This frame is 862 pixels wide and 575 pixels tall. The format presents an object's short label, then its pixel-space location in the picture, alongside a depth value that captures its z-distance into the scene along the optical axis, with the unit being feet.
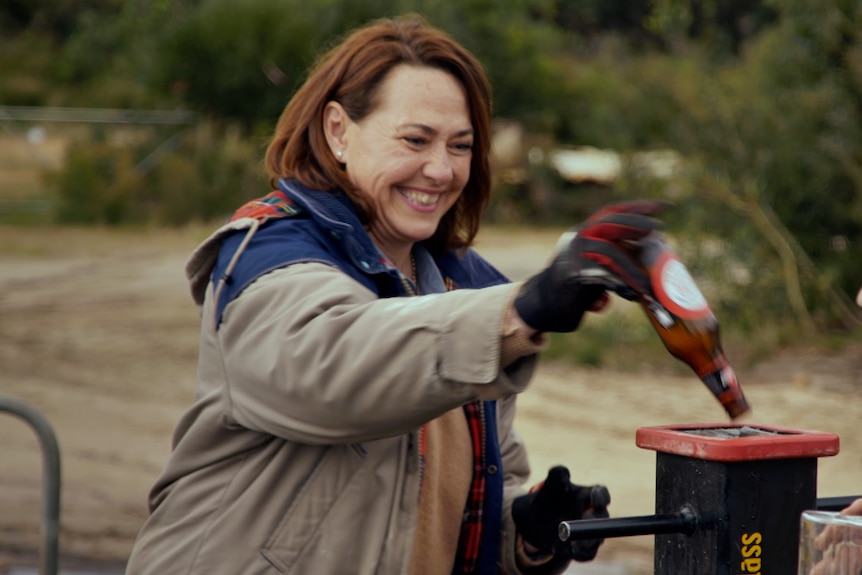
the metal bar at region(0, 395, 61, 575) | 24.18
